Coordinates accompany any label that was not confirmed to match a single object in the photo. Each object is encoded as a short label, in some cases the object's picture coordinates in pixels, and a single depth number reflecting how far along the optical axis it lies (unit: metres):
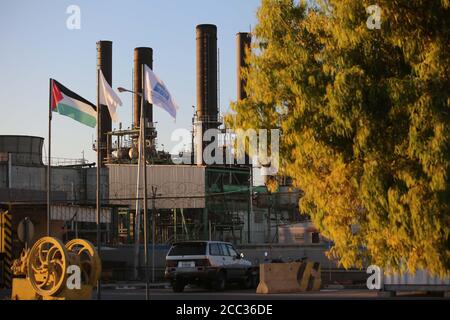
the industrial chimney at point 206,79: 66.62
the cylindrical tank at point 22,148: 75.11
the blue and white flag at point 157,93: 25.80
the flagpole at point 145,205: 21.87
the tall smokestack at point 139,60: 71.56
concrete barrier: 27.51
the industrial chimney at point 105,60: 72.94
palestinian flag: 28.14
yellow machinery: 17.00
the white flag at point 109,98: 27.36
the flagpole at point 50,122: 28.81
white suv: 27.89
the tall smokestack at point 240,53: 69.34
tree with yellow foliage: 10.80
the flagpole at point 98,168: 22.18
